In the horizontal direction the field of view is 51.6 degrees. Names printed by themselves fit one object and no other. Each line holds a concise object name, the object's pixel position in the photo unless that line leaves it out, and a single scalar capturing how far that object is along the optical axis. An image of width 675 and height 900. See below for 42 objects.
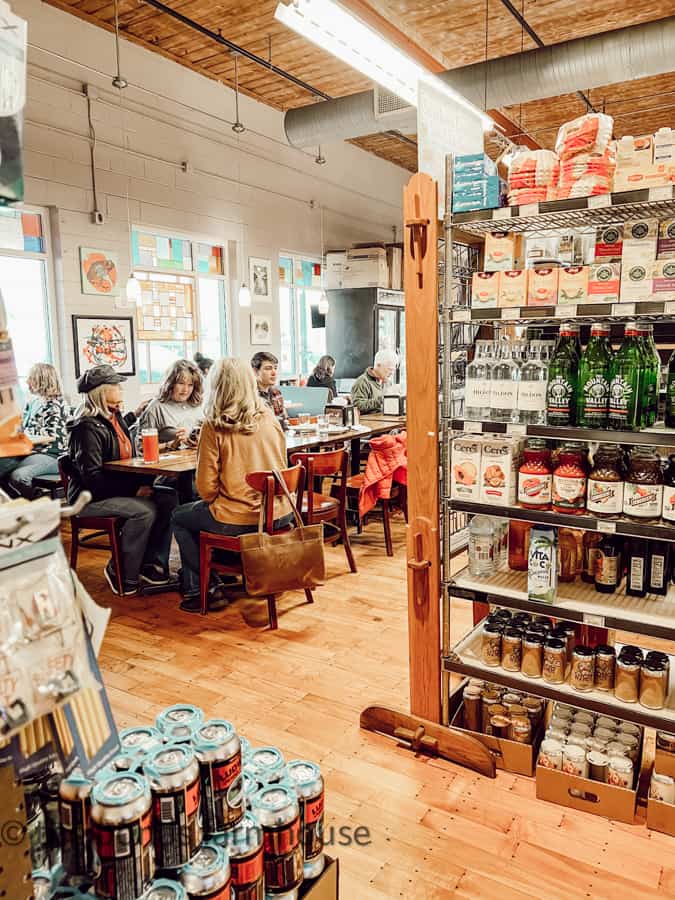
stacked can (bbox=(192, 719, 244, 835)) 1.39
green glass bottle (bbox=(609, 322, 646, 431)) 2.23
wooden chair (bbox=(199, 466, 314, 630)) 3.67
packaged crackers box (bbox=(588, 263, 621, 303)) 2.24
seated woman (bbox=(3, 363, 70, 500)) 5.39
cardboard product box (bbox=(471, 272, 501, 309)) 2.44
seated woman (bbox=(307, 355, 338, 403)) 7.74
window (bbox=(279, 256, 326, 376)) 9.15
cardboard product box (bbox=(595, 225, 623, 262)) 2.27
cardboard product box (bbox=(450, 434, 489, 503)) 2.54
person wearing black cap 4.23
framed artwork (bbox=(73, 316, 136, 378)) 6.14
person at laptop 6.00
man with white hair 7.01
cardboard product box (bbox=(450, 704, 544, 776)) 2.55
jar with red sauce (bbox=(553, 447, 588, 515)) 2.36
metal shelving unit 2.19
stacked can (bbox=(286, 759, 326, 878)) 1.55
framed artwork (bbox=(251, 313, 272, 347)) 8.24
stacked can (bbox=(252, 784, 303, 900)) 1.44
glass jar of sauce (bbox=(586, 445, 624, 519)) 2.31
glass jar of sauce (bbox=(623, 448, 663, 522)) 2.25
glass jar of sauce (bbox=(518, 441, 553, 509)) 2.42
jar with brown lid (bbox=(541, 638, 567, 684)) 2.47
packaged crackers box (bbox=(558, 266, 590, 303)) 2.29
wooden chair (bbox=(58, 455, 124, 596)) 4.20
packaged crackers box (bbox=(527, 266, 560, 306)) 2.35
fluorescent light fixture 3.47
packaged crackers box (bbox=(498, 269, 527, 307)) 2.40
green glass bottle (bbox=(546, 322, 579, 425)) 2.35
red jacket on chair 4.98
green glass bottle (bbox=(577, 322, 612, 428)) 2.29
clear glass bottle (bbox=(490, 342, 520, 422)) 2.45
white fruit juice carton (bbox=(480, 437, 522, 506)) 2.48
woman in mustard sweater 3.75
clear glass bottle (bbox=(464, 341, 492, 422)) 2.49
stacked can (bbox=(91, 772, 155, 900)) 1.20
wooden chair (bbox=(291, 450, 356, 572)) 4.35
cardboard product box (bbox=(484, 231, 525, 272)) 2.52
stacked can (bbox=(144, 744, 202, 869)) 1.30
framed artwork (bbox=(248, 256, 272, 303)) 8.17
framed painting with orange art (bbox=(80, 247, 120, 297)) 6.16
